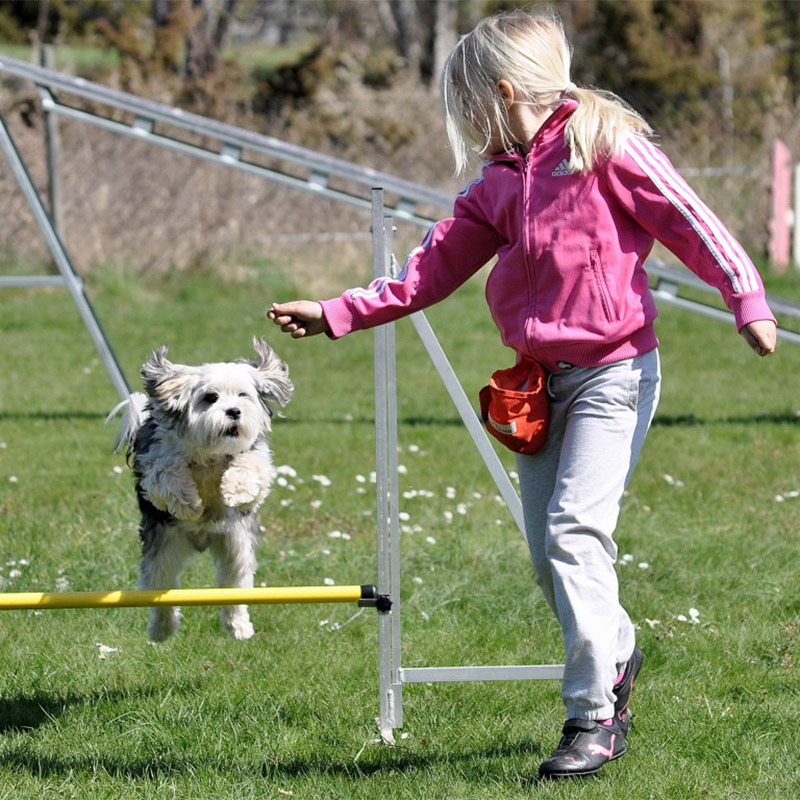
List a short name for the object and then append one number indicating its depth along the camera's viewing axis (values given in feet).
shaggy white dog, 24.54
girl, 20.80
